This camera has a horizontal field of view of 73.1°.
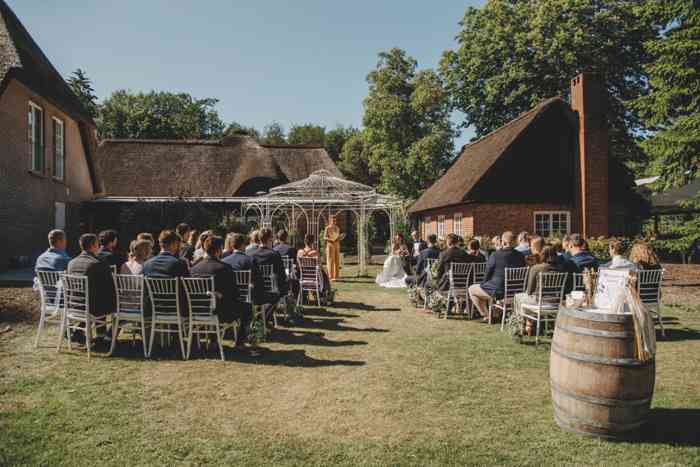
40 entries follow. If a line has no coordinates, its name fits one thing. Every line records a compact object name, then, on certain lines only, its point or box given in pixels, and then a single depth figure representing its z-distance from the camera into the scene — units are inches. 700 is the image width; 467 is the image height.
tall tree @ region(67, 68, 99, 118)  1749.5
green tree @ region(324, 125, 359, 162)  2220.7
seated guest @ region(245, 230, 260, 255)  339.7
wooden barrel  147.5
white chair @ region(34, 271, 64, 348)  256.5
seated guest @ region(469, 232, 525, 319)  323.6
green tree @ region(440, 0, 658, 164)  888.3
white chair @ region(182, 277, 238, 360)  239.8
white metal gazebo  713.6
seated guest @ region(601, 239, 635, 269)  279.9
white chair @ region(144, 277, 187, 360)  241.8
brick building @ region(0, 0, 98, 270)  533.3
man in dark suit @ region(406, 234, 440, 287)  424.2
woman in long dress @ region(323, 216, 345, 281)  605.3
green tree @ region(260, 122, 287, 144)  2546.8
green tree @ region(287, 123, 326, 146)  2353.8
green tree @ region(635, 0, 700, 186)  494.9
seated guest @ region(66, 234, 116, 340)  247.3
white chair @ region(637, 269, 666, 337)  289.6
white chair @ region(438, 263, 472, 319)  356.2
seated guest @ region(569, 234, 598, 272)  319.0
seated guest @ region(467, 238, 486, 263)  358.0
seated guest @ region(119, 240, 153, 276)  267.7
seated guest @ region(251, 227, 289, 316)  312.8
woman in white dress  579.8
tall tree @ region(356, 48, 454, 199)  1195.9
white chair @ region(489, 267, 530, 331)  318.3
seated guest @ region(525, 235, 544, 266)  308.2
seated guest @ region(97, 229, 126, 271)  291.9
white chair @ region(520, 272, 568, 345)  279.3
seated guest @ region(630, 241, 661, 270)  295.4
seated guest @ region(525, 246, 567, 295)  283.0
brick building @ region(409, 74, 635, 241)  727.7
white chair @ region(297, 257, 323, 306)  409.7
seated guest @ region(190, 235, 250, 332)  244.8
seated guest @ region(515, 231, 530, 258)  363.1
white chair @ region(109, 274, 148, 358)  246.4
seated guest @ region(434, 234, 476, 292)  356.2
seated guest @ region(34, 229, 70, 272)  272.7
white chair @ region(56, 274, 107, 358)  242.1
